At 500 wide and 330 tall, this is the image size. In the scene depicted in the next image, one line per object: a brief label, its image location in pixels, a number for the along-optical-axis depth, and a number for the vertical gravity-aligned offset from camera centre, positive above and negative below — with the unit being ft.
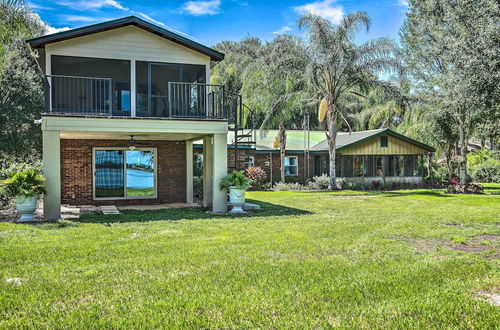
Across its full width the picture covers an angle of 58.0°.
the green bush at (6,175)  40.66 -0.22
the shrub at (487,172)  107.11 -0.85
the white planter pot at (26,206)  36.82 -2.77
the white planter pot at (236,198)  43.75 -2.68
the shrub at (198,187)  65.27 -2.44
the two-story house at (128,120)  41.06 +4.70
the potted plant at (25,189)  36.70 -1.35
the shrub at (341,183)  82.52 -2.45
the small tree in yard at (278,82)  75.66 +15.24
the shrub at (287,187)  80.18 -2.99
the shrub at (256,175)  80.02 -0.81
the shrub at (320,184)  81.41 -2.54
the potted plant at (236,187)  43.45 -1.58
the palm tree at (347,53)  72.13 +18.76
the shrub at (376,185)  85.99 -2.98
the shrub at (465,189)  73.56 -3.35
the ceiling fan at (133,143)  51.70 +3.39
